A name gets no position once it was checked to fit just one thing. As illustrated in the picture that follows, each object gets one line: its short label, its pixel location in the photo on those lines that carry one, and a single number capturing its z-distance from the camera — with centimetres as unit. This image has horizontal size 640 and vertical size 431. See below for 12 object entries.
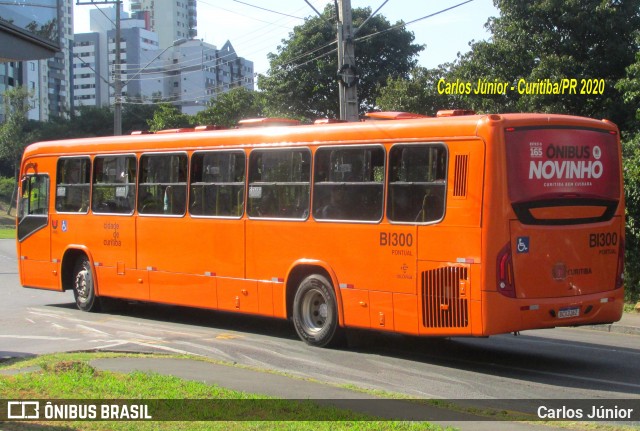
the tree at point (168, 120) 5316
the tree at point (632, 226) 1726
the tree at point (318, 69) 5000
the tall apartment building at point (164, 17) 15625
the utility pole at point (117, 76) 3859
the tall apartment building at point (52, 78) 11744
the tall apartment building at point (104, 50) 13650
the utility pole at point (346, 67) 1975
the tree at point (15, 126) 6444
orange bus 1079
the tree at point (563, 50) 2611
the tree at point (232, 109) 5794
